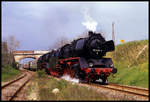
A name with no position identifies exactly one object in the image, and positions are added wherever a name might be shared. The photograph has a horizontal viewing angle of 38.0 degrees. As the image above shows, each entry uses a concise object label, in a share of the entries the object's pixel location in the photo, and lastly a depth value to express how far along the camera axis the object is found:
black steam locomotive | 15.09
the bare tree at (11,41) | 54.76
